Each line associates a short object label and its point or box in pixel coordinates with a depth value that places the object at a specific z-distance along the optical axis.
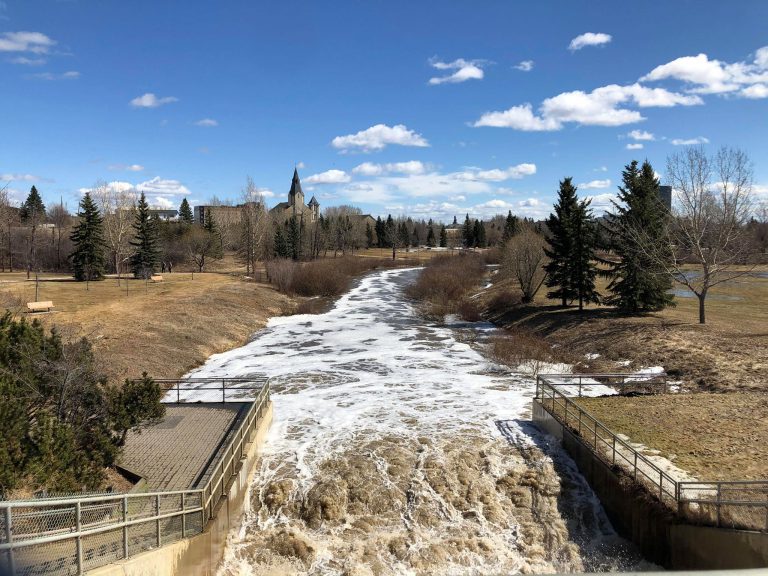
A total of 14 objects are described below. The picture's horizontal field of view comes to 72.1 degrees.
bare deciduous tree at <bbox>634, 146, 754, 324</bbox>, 27.23
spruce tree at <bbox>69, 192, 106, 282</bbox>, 51.50
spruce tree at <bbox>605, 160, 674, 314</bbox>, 31.95
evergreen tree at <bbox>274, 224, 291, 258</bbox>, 79.00
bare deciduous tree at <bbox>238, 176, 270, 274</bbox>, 71.75
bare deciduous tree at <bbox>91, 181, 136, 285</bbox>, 58.47
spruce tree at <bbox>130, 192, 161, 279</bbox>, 58.16
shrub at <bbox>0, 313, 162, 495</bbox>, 8.63
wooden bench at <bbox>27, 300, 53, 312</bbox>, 32.47
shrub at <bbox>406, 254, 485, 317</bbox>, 48.19
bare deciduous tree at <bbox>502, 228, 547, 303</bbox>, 42.09
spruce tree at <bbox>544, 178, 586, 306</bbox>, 38.12
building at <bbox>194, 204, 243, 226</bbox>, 85.56
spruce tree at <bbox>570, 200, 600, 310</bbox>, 37.28
